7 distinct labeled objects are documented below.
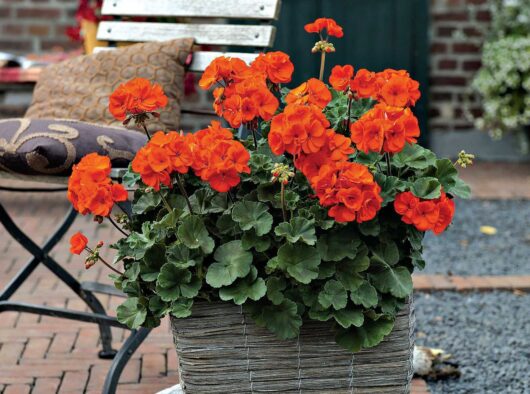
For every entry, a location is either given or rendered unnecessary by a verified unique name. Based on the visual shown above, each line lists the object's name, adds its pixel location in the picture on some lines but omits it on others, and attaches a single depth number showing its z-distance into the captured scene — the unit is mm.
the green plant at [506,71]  6195
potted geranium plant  1931
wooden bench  2775
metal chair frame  2652
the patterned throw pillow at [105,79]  3273
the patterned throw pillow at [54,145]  2572
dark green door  6621
